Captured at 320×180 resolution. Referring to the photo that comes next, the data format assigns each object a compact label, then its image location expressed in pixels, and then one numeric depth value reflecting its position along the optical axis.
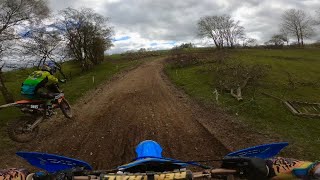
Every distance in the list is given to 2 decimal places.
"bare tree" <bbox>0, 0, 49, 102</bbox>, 11.47
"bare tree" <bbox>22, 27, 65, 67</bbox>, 12.87
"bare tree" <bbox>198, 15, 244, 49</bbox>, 43.21
